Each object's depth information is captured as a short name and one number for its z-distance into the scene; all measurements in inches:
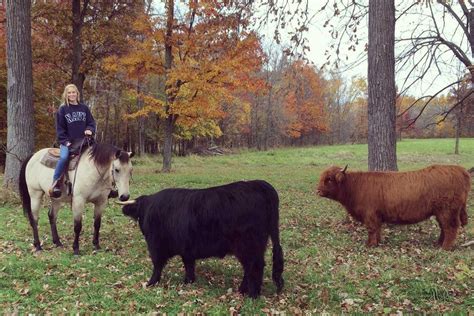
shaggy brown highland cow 263.1
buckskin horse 239.5
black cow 185.0
